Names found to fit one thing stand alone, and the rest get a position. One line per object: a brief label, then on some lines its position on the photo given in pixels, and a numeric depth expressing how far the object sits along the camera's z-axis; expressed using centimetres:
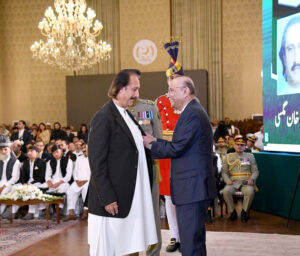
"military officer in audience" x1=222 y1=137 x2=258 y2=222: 708
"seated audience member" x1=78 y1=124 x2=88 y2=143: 1338
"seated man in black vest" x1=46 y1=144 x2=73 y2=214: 789
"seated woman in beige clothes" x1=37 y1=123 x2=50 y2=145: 1445
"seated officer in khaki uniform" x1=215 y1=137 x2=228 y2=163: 847
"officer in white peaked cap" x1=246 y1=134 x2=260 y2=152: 921
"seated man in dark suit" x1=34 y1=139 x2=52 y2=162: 873
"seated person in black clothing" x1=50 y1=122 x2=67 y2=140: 1350
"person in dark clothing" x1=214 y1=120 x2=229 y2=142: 1312
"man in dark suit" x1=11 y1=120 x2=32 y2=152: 1287
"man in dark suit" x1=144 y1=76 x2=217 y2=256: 330
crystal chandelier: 1266
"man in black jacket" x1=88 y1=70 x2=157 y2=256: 304
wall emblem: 1672
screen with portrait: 670
